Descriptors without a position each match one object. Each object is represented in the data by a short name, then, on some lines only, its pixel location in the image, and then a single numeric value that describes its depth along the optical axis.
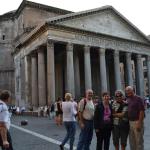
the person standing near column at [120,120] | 3.85
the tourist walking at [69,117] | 4.48
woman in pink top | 3.83
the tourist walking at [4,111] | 2.81
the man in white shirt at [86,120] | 4.04
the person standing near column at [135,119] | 3.60
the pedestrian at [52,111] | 13.40
